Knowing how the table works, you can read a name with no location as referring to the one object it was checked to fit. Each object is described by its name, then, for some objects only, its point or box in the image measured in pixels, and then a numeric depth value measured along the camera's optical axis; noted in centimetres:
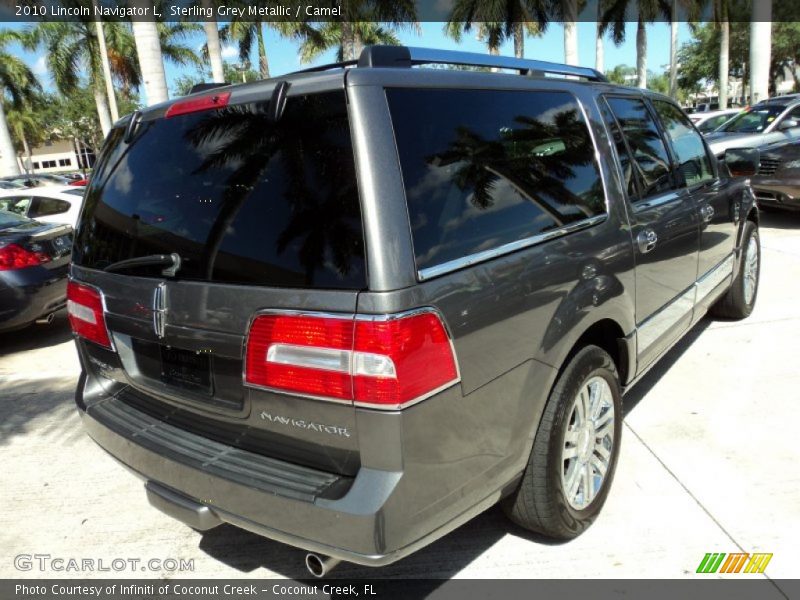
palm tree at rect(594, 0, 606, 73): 3048
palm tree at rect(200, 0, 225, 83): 1773
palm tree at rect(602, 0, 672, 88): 2928
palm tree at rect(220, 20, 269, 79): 2469
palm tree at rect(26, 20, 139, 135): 2650
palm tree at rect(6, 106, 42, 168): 4956
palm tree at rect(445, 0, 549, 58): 2616
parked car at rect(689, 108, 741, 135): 1484
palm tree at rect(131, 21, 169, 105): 1020
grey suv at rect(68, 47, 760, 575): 186
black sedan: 579
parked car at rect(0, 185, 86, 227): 1008
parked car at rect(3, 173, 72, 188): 1628
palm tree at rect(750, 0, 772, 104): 1670
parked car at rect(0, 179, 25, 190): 1468
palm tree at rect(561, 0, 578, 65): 2100
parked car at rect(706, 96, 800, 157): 1141
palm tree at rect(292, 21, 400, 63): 2548
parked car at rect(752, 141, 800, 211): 836
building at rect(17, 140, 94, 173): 8306
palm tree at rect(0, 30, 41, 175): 3042
